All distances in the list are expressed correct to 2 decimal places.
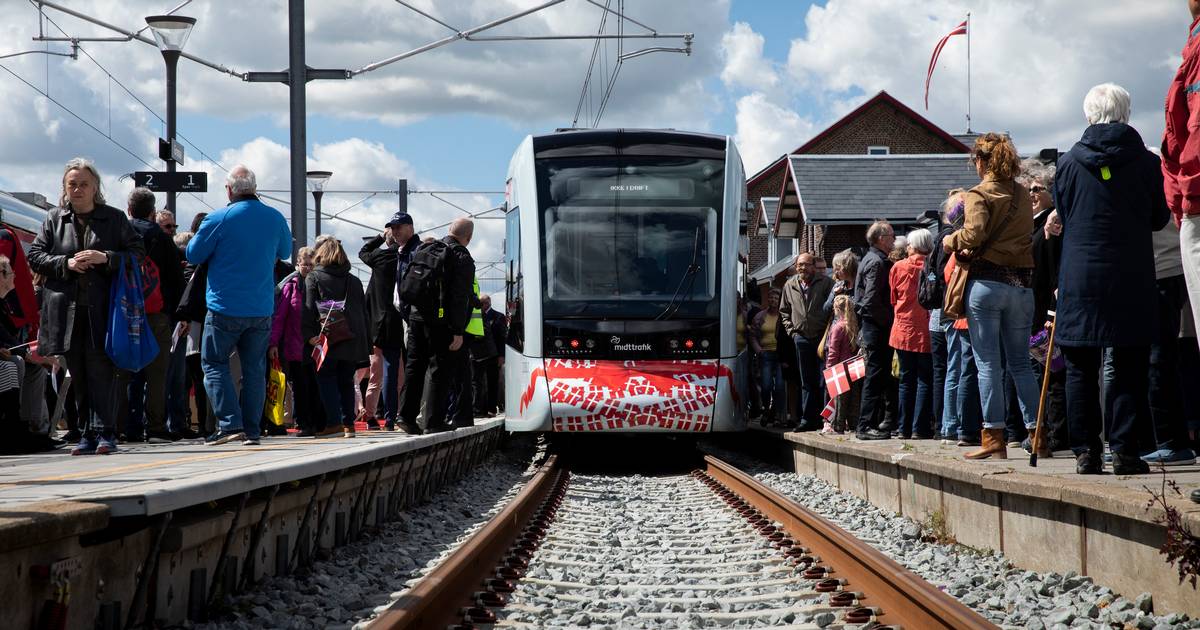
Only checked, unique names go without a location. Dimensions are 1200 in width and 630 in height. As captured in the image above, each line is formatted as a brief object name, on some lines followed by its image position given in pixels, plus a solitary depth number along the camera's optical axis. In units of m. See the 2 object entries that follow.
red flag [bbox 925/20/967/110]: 42.16
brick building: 37.92
